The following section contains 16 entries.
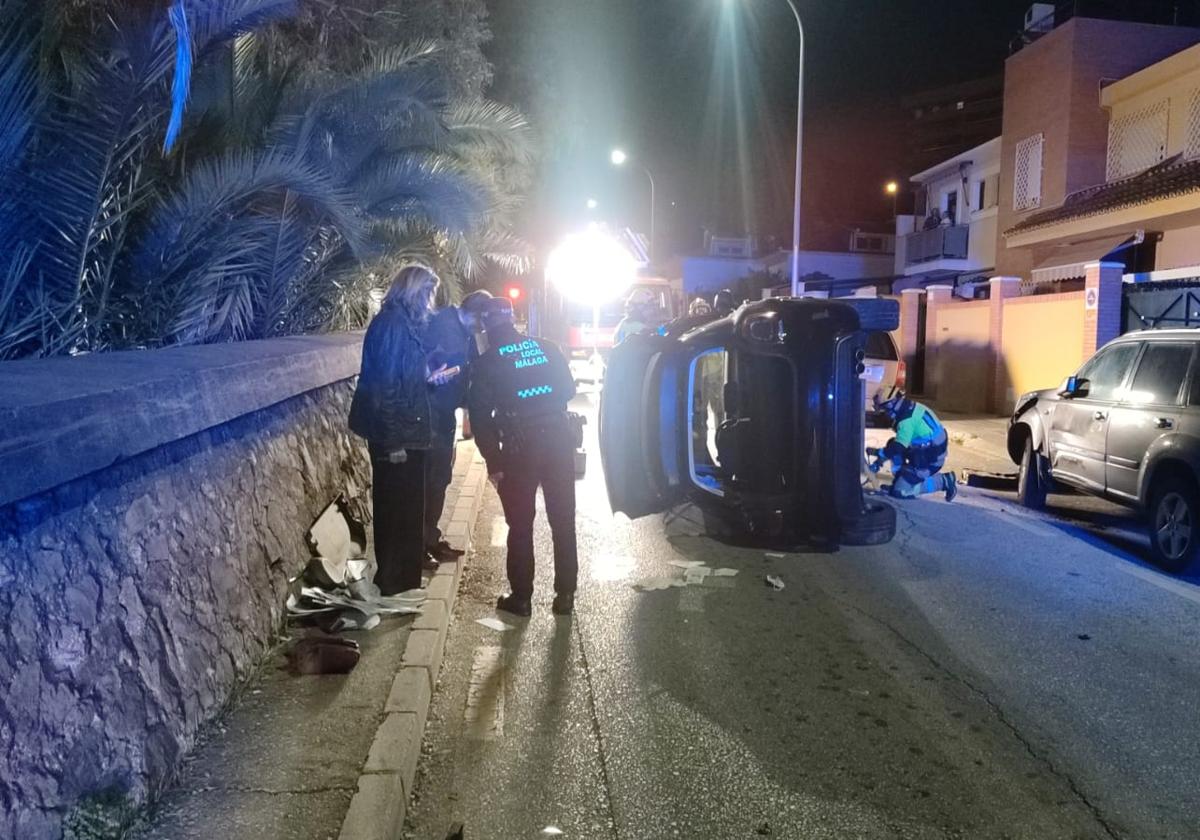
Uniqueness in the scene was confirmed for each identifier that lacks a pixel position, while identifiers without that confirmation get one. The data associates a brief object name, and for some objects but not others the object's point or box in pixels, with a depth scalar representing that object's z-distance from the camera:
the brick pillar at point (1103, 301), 15.06
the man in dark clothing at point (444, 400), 6.51
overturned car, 6.13
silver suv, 7.12
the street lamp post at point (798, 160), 20.69
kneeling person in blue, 8.55
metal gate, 13.79
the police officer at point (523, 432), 5.91
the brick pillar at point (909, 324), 22.89
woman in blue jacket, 5.54
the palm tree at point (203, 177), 5.24
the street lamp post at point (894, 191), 51.03
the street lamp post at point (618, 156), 25.64
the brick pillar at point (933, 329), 21.73
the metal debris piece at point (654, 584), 6.76
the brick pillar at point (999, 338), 18.88
